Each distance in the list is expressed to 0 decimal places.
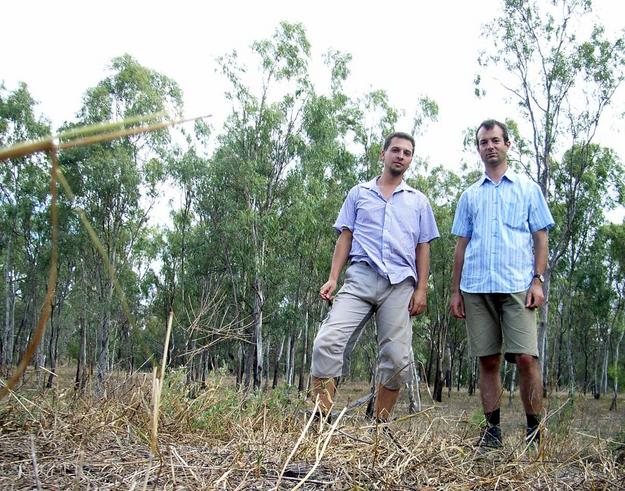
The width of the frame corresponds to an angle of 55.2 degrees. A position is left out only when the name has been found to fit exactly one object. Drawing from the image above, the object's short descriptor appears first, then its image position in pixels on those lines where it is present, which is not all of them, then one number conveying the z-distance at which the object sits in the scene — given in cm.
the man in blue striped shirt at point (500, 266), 310
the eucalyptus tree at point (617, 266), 2744
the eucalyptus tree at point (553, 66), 1709
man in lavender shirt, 307
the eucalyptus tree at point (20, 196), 2473
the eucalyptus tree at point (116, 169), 2242
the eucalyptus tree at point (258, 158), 2102
